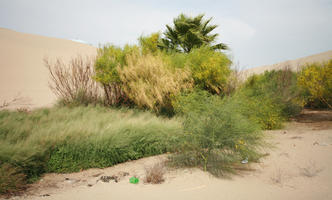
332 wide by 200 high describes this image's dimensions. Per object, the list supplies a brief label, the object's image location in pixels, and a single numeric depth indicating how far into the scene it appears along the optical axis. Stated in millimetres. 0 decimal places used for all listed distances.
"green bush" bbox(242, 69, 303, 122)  8848
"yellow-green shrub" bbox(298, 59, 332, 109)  8594
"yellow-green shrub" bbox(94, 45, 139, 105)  8680
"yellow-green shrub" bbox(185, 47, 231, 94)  8578
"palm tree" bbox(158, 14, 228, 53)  11500
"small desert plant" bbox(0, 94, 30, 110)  13922
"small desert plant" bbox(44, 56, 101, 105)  9109
